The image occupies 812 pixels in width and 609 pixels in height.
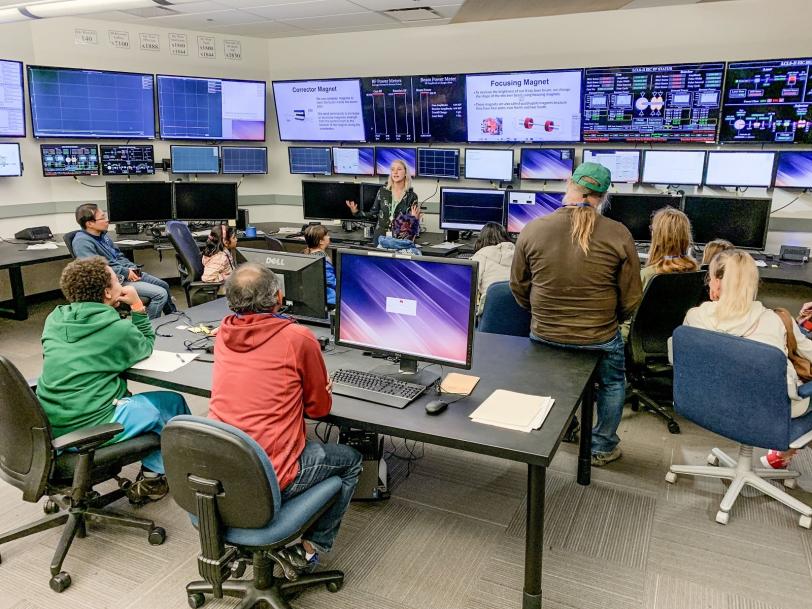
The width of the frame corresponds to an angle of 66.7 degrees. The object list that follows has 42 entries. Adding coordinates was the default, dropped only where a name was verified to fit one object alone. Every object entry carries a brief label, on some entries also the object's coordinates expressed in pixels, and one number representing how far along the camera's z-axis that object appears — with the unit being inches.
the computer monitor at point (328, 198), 225.0
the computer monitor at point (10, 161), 193.3
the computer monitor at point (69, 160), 203.2
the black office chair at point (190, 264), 172.9
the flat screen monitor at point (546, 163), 195.6
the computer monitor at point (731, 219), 165.3
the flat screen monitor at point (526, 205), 187.0
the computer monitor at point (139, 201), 208.4
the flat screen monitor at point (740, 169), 170.6
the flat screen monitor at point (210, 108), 223.6
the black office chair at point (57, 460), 76.2
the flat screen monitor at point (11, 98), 189.8
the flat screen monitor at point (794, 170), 166.4
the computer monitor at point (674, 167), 179.2
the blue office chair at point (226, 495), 61.0
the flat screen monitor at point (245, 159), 239.9
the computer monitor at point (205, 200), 220.8
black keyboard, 78.1
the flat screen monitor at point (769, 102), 163.0
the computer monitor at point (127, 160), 216.2
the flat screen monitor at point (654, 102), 172.7
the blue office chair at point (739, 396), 84.5
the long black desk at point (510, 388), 68.2
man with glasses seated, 165.5
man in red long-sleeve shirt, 69.7
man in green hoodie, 83.2
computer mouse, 74.4
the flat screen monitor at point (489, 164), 204.2
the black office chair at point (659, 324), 118.6
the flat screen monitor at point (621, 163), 186.2
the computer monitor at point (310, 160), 238.5
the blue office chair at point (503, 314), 114.6
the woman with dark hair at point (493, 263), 131.9
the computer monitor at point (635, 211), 177.0
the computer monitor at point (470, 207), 196.5
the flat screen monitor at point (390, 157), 222.8
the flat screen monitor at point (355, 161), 229.6
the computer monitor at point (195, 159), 229.8
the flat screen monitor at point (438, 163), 213.6
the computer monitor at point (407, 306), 79.7
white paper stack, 71.3
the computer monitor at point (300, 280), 98.7
